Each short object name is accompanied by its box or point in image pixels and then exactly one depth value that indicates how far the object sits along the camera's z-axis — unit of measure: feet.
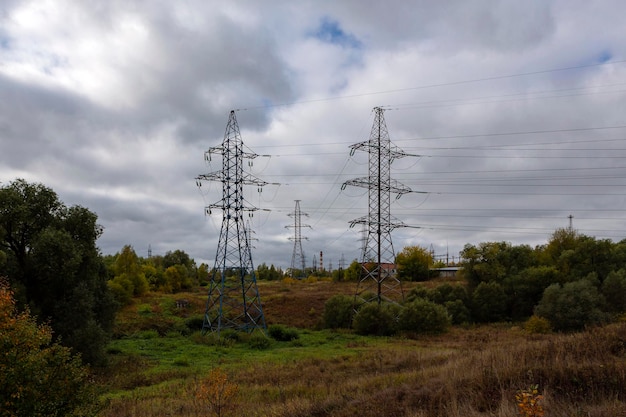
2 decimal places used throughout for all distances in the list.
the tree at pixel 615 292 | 150.30
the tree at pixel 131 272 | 216.13
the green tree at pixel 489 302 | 172.55
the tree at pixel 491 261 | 182.39
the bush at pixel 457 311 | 170.60
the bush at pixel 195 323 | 158.40
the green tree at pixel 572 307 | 135.85
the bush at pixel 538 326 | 136.46
